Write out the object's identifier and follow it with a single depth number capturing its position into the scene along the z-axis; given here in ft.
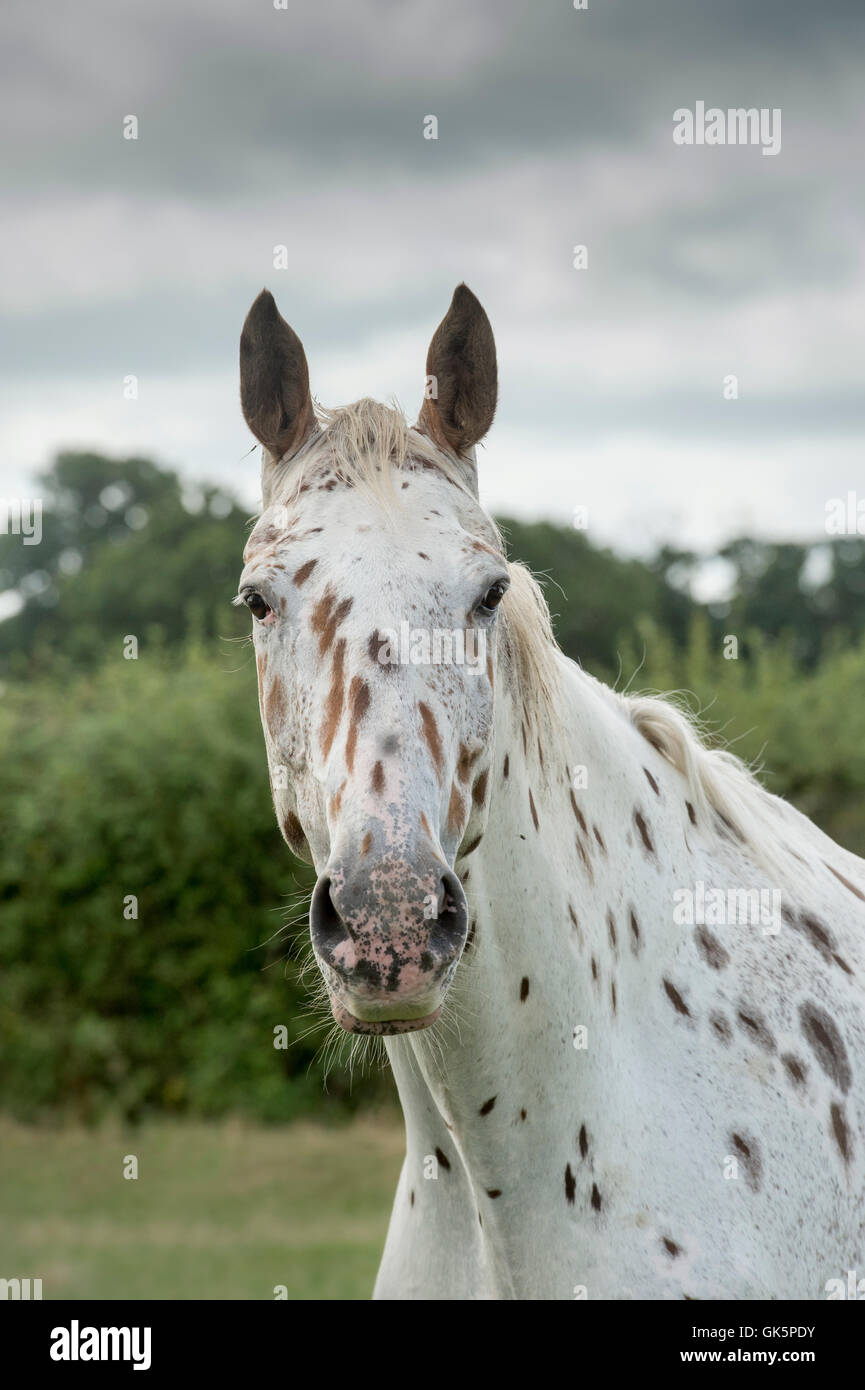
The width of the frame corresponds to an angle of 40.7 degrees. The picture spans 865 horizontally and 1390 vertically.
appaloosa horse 6.66
